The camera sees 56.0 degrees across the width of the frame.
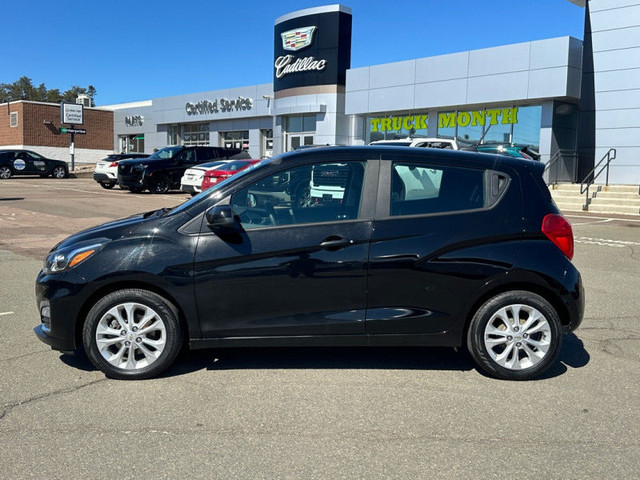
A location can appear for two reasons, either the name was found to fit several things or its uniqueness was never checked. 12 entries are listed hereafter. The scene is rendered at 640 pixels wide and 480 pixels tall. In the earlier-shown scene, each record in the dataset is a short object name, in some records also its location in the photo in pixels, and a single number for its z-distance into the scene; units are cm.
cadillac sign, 3114
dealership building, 2166
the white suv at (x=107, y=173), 2539
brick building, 4984
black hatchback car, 427
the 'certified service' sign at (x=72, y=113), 4759
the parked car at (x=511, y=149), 2162
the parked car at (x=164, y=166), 2306
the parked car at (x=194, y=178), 2014
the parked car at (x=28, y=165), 3341
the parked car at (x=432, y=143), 1683
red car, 1794
